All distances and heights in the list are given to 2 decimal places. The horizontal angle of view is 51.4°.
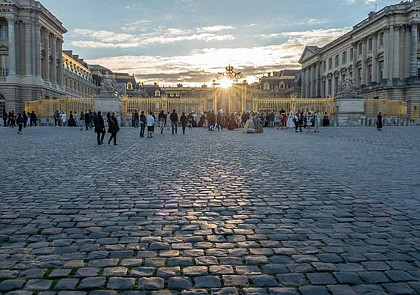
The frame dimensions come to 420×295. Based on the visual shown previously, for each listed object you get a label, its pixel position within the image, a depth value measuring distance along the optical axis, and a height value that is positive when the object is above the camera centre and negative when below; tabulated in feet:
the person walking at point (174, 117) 89.57 +1.22
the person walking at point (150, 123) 76.73 -0.10
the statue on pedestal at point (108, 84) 127.34 +11.32
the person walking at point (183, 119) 90.60 +0.74
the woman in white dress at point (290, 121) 119.96 +0.60
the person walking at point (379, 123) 105.60 +0.07
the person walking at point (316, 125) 99.02 -0.53
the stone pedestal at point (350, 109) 128.98 +4.22
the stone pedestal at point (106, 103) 122.72 +5.59
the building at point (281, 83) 333.13 +32.02
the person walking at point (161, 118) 94.04 +1.07
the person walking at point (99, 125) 58.59 -0.29
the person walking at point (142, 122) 78.28 +0.16
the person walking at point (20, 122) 89.04 +0.14
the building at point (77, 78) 244.01 +28.06
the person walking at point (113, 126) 58.75 -0.42
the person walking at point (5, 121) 152.93 +0.59
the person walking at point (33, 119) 136.77 +1.19
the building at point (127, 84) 304.38 +29.52
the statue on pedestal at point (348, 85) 128.20 +11.37
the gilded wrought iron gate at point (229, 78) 153.38 +16.00
